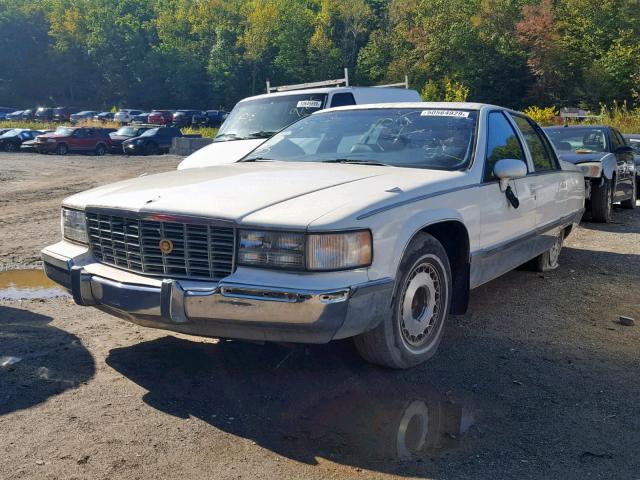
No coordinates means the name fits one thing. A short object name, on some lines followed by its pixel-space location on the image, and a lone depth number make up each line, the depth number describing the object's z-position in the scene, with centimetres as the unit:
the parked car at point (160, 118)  5044
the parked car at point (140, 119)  5160
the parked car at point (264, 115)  913
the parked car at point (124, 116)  5205
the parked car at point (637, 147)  1363
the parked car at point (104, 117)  5249
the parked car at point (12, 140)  3403
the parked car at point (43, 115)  5753
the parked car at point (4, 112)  5847
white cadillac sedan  340
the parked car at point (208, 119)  5161
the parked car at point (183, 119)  5123
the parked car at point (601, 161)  992
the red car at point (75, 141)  3200
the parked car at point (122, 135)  3356
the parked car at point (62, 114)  5859
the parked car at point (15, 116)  5731
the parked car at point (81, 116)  5428
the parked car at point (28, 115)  5750
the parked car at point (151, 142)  3250
